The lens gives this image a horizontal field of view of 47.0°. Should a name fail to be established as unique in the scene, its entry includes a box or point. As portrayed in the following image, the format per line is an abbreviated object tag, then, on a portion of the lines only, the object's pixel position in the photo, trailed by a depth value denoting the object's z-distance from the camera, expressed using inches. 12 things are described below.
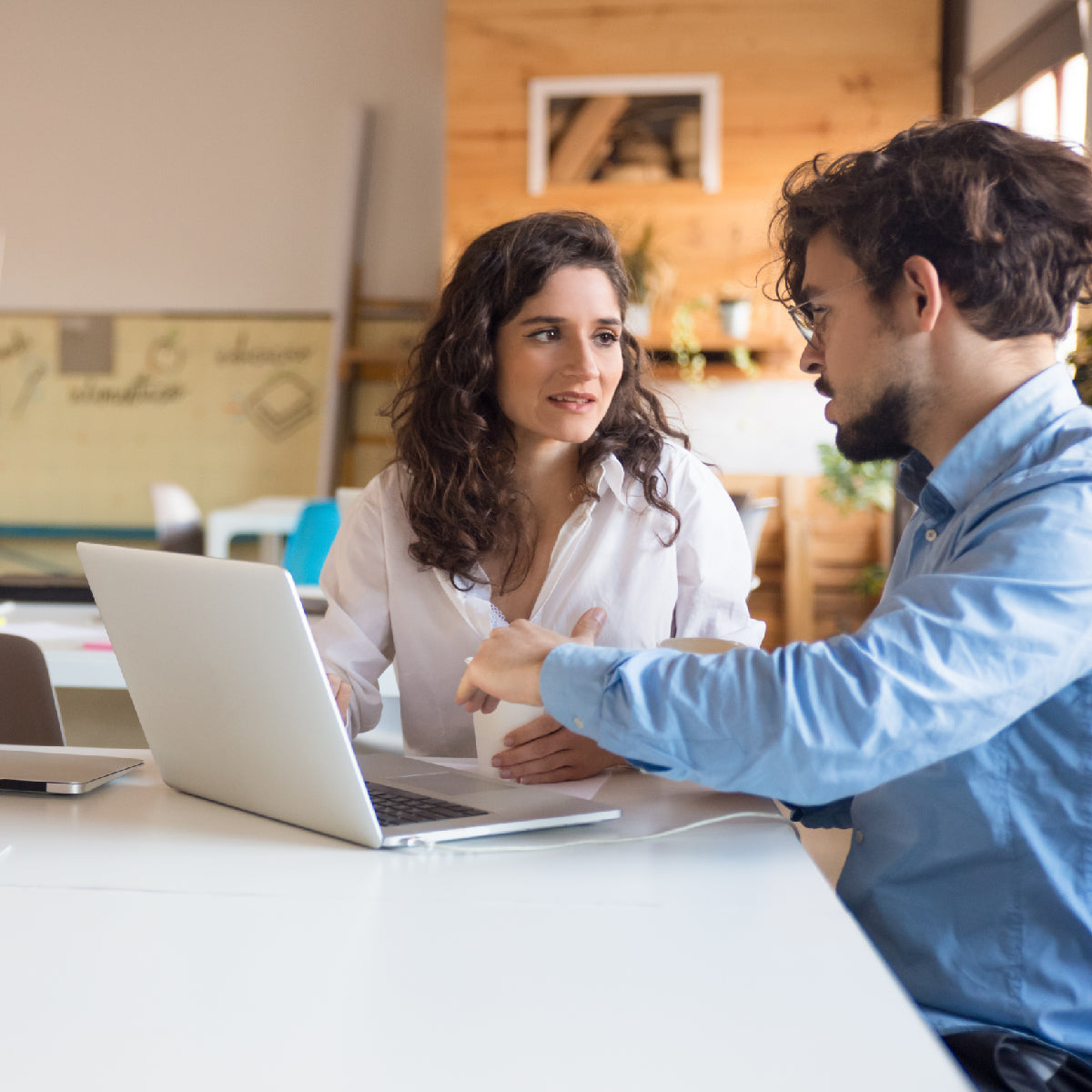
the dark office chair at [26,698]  65.2
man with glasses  34.3
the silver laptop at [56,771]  45.6
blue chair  142.2
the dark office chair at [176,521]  154.6
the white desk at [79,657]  74.0
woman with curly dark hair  62.3
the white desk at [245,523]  188.7
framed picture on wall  195.0
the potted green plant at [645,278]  191.6
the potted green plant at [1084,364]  106.6
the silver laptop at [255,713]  37.0
